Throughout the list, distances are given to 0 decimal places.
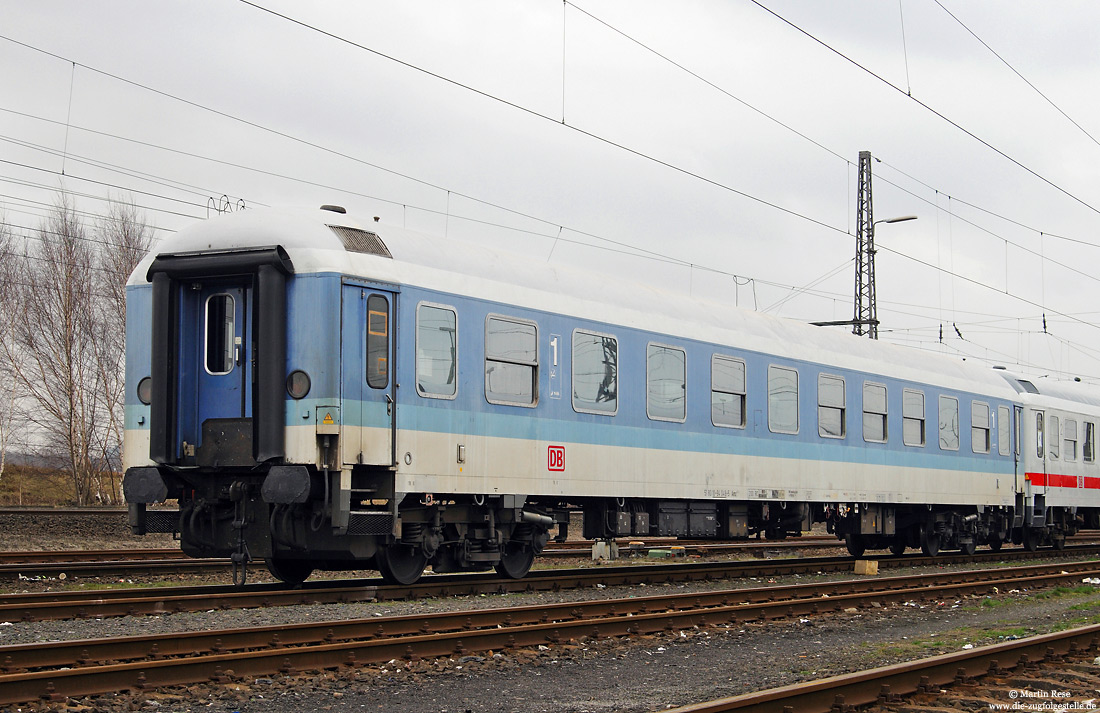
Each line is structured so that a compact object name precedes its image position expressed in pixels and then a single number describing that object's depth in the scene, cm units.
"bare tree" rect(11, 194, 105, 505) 3547
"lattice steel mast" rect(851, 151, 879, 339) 2978
